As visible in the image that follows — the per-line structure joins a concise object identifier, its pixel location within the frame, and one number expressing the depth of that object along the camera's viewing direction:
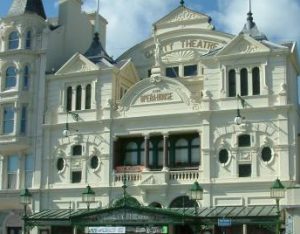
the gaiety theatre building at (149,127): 39.44
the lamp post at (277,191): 31.36
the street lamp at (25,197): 37.81
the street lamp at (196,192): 33.53
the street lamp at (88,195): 37.44
